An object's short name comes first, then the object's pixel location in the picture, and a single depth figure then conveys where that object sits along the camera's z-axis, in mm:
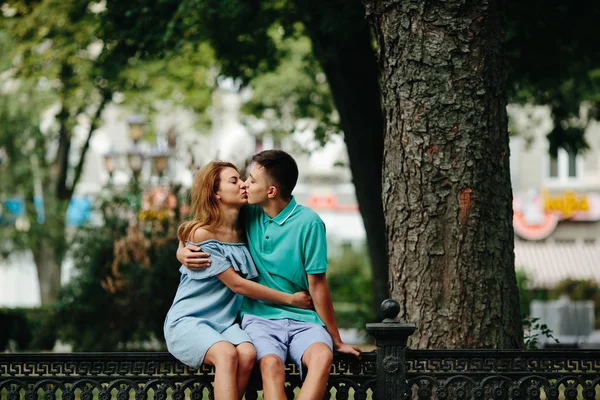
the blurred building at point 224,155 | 31438
